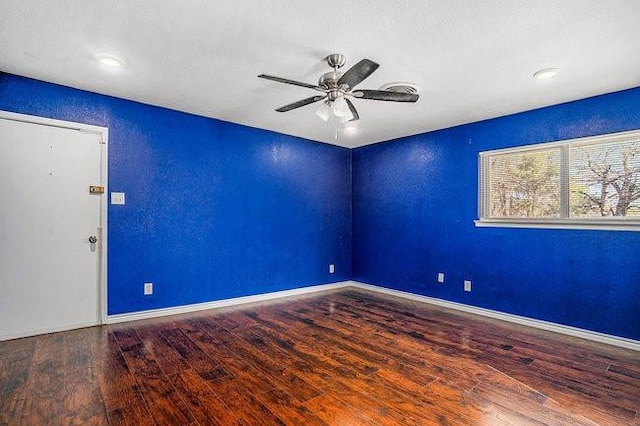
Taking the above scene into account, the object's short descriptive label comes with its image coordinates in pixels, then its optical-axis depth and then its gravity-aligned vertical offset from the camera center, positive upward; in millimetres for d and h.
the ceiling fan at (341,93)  2482 +940
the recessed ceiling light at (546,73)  2760 +1206
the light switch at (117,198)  3543 +148
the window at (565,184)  3166 +331
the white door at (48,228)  3035 -166
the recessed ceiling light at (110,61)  2650 +1240
